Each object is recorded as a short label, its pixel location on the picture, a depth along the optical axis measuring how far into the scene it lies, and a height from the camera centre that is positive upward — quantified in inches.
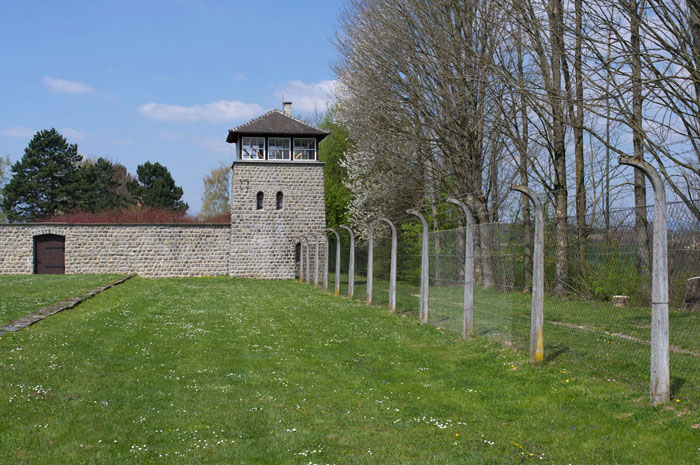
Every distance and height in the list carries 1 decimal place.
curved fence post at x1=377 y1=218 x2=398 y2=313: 610.2 -38.7
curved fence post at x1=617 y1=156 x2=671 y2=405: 239.3 -22.7
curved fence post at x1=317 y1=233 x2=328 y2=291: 998.2 -46.2
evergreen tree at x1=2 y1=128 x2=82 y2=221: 2258.9 +178.4
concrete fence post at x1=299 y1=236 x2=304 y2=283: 1337.2 -63.9
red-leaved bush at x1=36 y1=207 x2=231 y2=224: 1600.6 +39.8
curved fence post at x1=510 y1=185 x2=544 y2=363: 330.0 -25.0
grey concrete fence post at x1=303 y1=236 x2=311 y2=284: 1218.0 -48.1
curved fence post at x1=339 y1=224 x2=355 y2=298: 812.6 -45.6
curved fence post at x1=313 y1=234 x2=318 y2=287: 1102.7 -40.3
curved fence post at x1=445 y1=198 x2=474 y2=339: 422.0 -29.1
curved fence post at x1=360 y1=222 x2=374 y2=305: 690.2 -34.0
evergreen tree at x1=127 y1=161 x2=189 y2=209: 2714.1 +189.1
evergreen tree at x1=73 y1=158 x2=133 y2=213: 2364.7 +159.3
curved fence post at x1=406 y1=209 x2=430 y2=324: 514.9 -31.5
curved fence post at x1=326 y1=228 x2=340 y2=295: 881.5 -47.5
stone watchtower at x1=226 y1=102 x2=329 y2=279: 1478.8 +87.1
